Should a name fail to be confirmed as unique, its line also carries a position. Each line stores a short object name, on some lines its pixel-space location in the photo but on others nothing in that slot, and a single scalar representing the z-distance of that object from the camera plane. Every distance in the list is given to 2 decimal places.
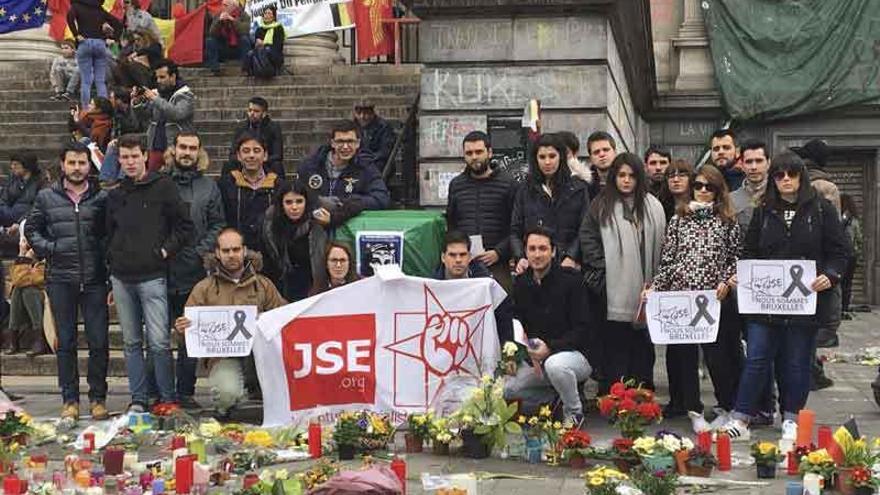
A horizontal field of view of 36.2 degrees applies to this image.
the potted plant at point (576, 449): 7.49
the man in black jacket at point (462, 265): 9.16
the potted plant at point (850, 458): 6.73
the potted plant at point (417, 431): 8.00
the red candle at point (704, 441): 7.30
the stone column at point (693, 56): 26.30
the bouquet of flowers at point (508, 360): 8.48
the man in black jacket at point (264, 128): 13.20
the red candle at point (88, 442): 8.19
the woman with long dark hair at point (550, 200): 9.43
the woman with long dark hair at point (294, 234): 9.76
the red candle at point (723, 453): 7.43
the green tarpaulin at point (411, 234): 9.93
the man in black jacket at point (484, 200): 9.79
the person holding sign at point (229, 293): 9.35
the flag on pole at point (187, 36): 24.05
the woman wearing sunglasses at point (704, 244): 8.90
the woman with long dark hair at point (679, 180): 9.25
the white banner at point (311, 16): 22.50
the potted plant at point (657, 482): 6.20
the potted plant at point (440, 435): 7.88
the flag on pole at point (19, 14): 21.52
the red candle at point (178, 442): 7.71
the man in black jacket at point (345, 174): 10.32
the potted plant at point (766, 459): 7.19
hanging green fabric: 24.55
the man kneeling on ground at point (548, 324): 8.76
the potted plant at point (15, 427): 8.28
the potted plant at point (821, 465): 6.83
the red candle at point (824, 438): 7.14
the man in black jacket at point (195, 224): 9.89
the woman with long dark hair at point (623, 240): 9.12
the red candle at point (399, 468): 6.40
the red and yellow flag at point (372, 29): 23.06
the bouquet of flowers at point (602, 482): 6.09
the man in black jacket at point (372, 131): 13.41
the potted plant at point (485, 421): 7.80
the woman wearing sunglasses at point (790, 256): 8.60
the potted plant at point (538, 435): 7.68
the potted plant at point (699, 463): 7.21
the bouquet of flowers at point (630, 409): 7.46
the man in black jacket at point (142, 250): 9.40
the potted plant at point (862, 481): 6.60
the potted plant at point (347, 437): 7.83
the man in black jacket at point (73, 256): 9.59
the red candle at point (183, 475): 6.73
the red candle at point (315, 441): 7.95
